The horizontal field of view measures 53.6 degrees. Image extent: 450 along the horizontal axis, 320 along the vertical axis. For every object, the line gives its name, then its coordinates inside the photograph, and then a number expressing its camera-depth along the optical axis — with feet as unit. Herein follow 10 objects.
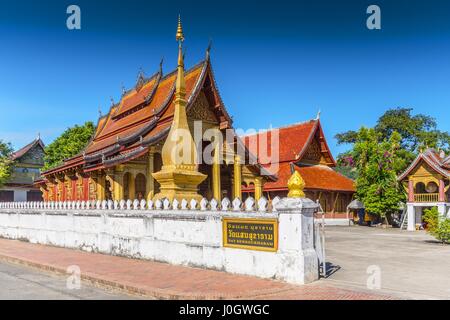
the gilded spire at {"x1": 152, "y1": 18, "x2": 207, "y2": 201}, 39.86
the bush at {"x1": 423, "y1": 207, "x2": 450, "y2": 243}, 55.97
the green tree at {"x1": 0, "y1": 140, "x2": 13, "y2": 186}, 130.11
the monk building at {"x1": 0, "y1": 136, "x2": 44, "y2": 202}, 161.09
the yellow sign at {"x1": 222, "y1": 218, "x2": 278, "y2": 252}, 28.59
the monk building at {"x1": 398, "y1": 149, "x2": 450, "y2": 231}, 96.94
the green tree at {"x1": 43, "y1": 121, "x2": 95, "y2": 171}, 134.21
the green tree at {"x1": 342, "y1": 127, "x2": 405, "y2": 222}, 107.04
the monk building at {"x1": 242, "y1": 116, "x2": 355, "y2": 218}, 108.47
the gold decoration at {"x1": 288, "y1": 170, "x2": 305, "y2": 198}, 27.63
